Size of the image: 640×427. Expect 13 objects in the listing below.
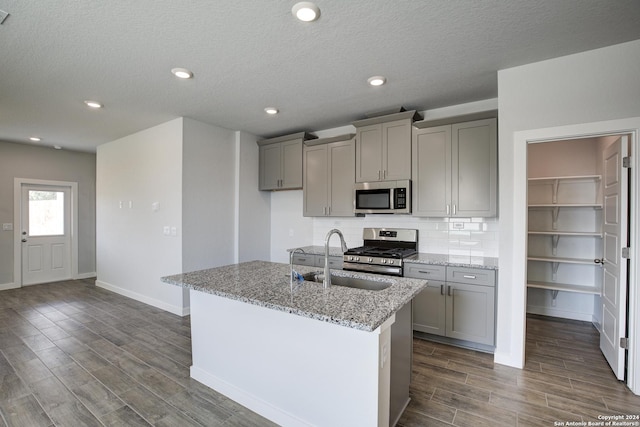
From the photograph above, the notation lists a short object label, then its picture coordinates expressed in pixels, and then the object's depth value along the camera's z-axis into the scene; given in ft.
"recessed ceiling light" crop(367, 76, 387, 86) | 9.30
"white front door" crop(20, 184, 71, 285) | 18.51
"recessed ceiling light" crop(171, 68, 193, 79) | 8.77
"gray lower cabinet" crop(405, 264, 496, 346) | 9.61
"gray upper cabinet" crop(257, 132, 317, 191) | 14.99
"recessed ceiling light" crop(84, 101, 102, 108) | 11.32
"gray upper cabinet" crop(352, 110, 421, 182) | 11.78
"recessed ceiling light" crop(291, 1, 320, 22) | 6.08
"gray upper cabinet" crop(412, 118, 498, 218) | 10.27
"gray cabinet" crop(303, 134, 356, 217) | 13.37
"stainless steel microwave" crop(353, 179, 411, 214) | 11.77
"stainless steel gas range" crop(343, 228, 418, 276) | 11.09
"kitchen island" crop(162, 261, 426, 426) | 5.17
